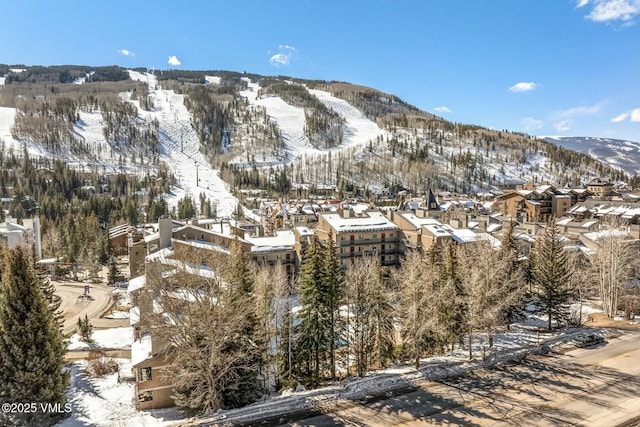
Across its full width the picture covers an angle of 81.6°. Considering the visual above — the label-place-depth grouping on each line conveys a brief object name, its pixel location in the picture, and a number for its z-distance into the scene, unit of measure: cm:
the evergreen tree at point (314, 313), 2791
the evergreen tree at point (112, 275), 6562
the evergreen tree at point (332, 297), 2822
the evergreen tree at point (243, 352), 2383
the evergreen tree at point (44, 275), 3523
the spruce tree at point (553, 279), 3656
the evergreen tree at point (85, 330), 4009
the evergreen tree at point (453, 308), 3089
